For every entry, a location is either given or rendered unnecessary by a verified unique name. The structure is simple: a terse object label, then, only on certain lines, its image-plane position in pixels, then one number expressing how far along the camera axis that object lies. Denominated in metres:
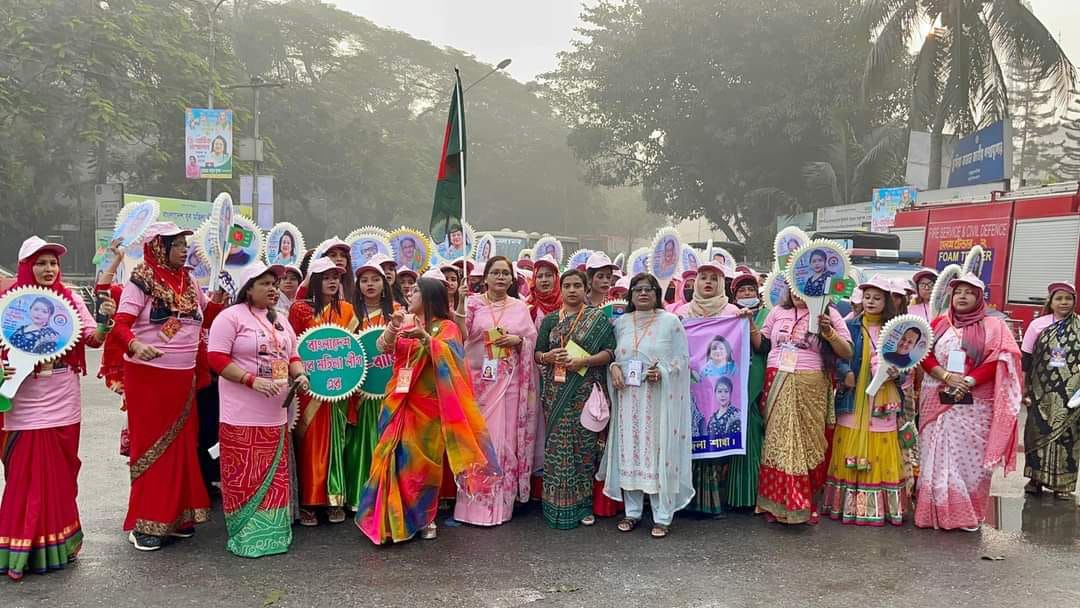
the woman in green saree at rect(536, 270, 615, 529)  5.45
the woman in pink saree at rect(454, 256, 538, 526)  5.54
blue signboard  16.23
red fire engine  10.60
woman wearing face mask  5.77
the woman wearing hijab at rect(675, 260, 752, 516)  5.72
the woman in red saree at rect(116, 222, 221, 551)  4.84
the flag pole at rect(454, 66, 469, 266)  5.44
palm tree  18.25
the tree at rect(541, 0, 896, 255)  26.02
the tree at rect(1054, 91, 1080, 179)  42.19
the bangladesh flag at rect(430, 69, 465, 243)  5.63
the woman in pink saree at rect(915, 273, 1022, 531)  5.54
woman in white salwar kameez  5.37
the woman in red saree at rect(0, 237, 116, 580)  4.39
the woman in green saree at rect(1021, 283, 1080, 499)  6.33
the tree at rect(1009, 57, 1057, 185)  46.53
